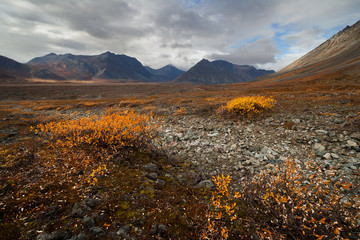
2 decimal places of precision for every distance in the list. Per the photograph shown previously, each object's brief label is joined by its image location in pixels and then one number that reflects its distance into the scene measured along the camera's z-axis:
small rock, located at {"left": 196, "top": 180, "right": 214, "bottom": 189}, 5.06
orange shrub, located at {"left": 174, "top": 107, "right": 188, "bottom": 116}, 16.78
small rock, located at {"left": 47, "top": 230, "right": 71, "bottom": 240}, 2.74
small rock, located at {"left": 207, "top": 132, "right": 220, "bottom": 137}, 10.26
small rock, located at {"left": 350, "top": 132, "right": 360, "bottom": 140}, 7.15
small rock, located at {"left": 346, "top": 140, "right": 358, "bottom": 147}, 6.72
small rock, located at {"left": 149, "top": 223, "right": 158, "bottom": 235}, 3.10
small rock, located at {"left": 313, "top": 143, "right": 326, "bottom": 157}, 6.79
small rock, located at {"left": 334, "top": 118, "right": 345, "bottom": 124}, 9.16
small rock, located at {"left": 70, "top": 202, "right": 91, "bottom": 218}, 3.27
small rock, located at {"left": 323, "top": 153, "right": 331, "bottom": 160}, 6.40
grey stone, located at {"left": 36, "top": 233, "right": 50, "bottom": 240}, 2.69
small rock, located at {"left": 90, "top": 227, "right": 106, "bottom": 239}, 2.90
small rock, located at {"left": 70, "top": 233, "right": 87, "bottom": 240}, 2.76
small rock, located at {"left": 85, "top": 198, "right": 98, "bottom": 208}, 3.52
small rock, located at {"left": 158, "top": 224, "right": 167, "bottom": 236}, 3.17
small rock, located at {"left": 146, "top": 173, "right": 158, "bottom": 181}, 5.05
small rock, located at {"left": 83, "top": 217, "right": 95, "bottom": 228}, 3.07
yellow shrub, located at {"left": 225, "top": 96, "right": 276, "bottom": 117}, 12.81
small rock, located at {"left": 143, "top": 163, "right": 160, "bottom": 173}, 5.55
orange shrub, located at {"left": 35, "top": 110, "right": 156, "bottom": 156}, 5.91
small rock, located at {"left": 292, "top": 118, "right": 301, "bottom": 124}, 10.36
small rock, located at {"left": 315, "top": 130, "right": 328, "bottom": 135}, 8.30
